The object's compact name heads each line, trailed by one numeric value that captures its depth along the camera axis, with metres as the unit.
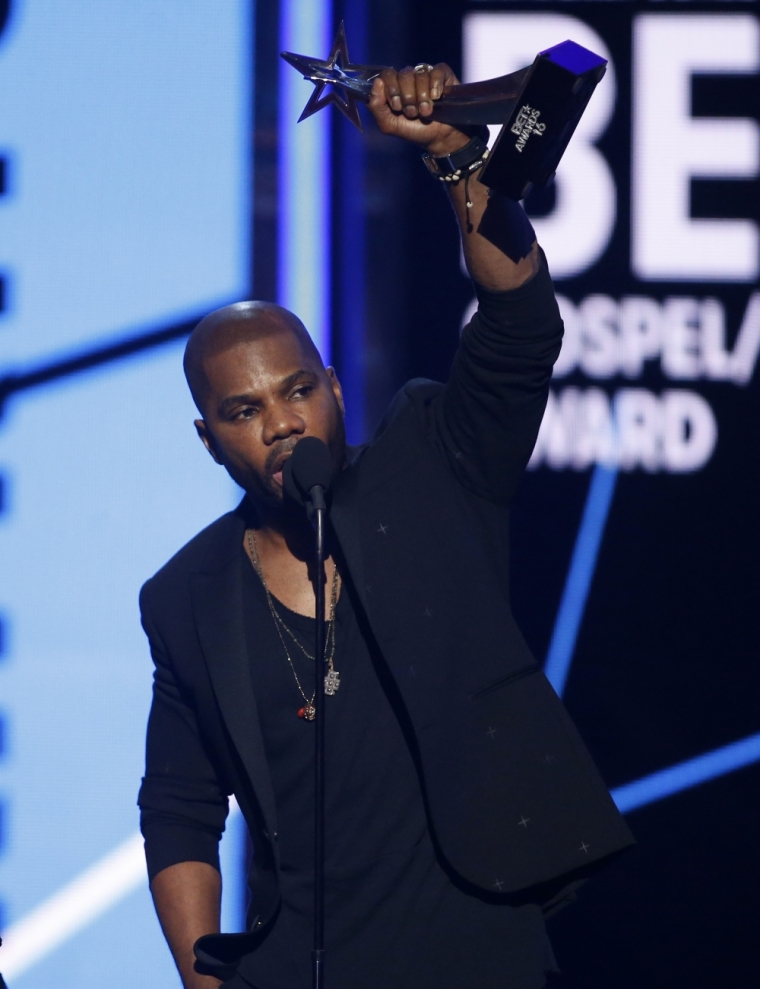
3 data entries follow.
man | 14.39
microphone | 14.27
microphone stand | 14.17
